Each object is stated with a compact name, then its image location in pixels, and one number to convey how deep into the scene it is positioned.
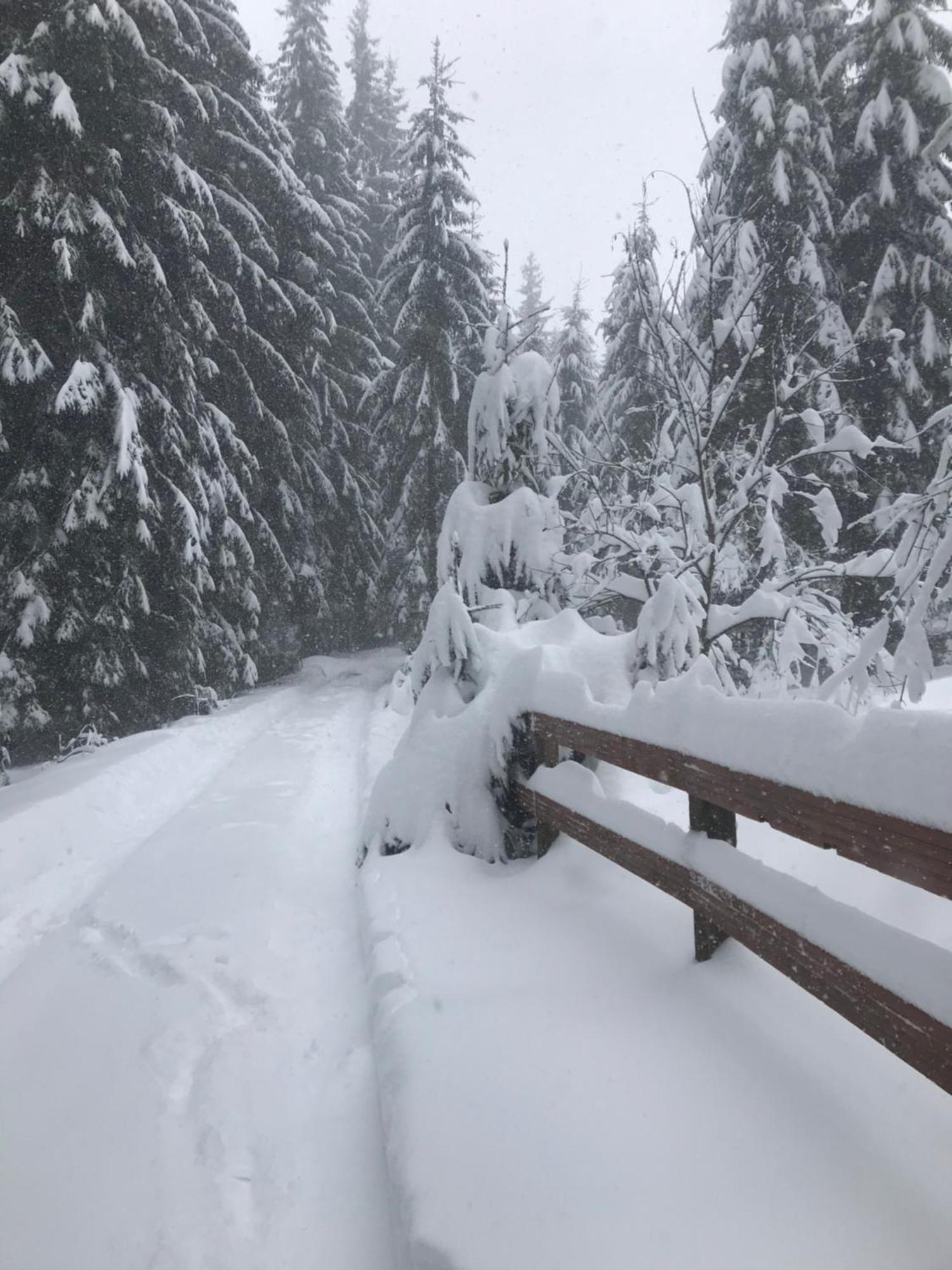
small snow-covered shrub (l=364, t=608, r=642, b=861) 4.29
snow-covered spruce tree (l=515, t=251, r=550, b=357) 42.06
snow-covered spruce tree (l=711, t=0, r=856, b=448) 12.24
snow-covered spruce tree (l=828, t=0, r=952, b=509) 13.14
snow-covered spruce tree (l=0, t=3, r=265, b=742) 9.37
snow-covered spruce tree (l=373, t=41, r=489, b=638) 17.61
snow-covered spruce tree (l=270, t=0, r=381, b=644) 20.58
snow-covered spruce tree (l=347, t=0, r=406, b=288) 28.02
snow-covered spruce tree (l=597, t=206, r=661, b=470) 17.25
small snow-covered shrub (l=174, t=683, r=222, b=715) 11.91
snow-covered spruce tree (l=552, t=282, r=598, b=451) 26.17
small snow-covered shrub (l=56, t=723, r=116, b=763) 9.56
